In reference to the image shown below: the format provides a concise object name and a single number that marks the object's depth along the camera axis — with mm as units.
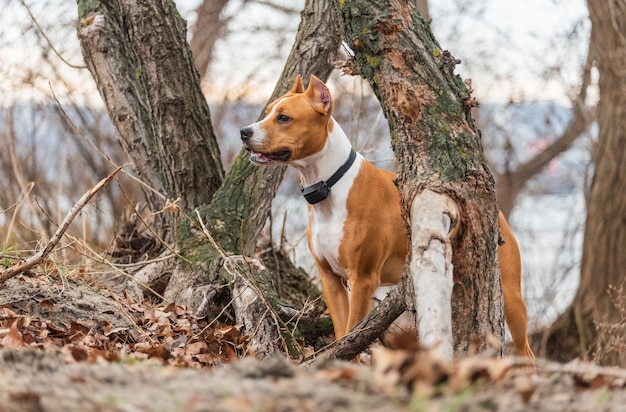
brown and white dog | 10400
